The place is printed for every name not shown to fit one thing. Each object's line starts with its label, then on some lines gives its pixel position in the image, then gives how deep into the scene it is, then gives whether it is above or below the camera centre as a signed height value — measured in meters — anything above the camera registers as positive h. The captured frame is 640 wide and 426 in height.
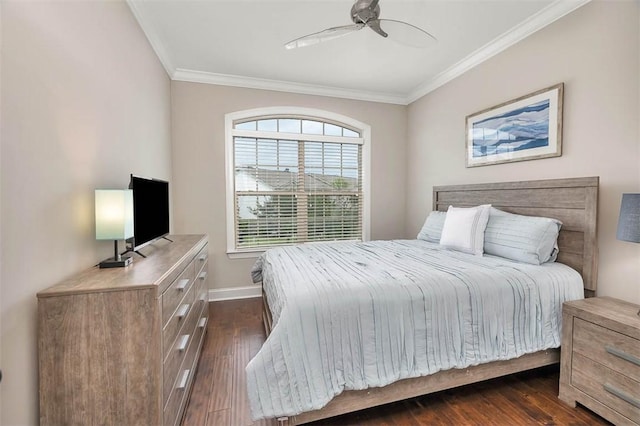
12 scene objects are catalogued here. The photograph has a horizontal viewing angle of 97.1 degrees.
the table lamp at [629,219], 1.56 -0.09
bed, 1.37 -0.71
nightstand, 1.48 -0.89
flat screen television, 1.77 -0.05
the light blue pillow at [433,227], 3.10 -0.28
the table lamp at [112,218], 1.51 -0.08
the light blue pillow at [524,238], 2.10 -0.28
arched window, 3.71 +0.35
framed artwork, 2.33 +0.68
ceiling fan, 1.77 +1.21
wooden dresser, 1.13 -0.62
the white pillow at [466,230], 2.45 -0.25
